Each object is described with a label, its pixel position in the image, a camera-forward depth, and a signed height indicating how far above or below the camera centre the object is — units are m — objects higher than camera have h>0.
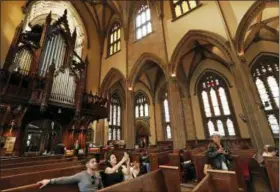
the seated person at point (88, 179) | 1.99 -0.44
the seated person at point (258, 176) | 3.76 -1.09
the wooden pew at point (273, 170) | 2.84 -0.61
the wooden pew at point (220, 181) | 1.92 -0.53
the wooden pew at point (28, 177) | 2.19 -0.47
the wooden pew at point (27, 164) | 3.49 -0.38
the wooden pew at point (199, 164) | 3.99 -0.60
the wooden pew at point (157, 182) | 1.81 -0.52
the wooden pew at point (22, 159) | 4.11 -0.32
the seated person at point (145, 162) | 5.20 -0.64
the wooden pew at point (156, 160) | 4.62 -0.51
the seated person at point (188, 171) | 4.89 -0.94
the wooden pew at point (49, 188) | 1.65 -0.51
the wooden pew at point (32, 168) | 2.99 -0.44
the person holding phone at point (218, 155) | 2.65 -0.26
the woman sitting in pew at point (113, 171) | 2.49 -0.45
